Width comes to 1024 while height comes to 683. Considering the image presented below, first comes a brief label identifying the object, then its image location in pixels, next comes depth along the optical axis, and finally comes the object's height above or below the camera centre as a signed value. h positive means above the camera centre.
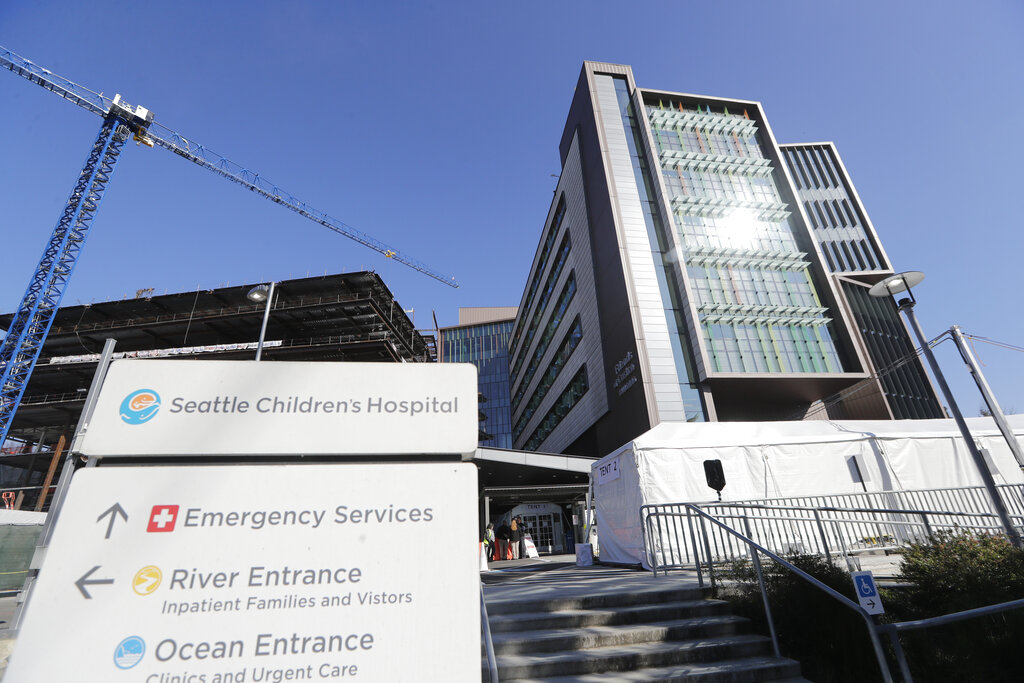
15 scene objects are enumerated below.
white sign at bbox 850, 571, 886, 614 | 3.89 -0.60
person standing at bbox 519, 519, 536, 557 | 25.11 +0.00
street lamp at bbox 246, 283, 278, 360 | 14.96 +7.92
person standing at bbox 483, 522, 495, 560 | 23.81 -0.20
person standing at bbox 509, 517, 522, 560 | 25.83 -0.25
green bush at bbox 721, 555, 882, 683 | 4.73 -1.06
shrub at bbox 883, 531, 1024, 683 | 4.43 -0.98
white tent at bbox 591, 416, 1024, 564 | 11.63 +1.50
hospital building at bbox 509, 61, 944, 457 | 25.44 +14.40
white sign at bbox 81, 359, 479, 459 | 2.15 +0.64
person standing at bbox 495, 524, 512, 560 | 26.95 -0.36
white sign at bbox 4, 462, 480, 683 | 1.86 -0.12
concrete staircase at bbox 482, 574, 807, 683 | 4.86 -1.23
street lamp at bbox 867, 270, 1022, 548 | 8.84 +3.52
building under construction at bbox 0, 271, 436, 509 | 42.69 +20.35
